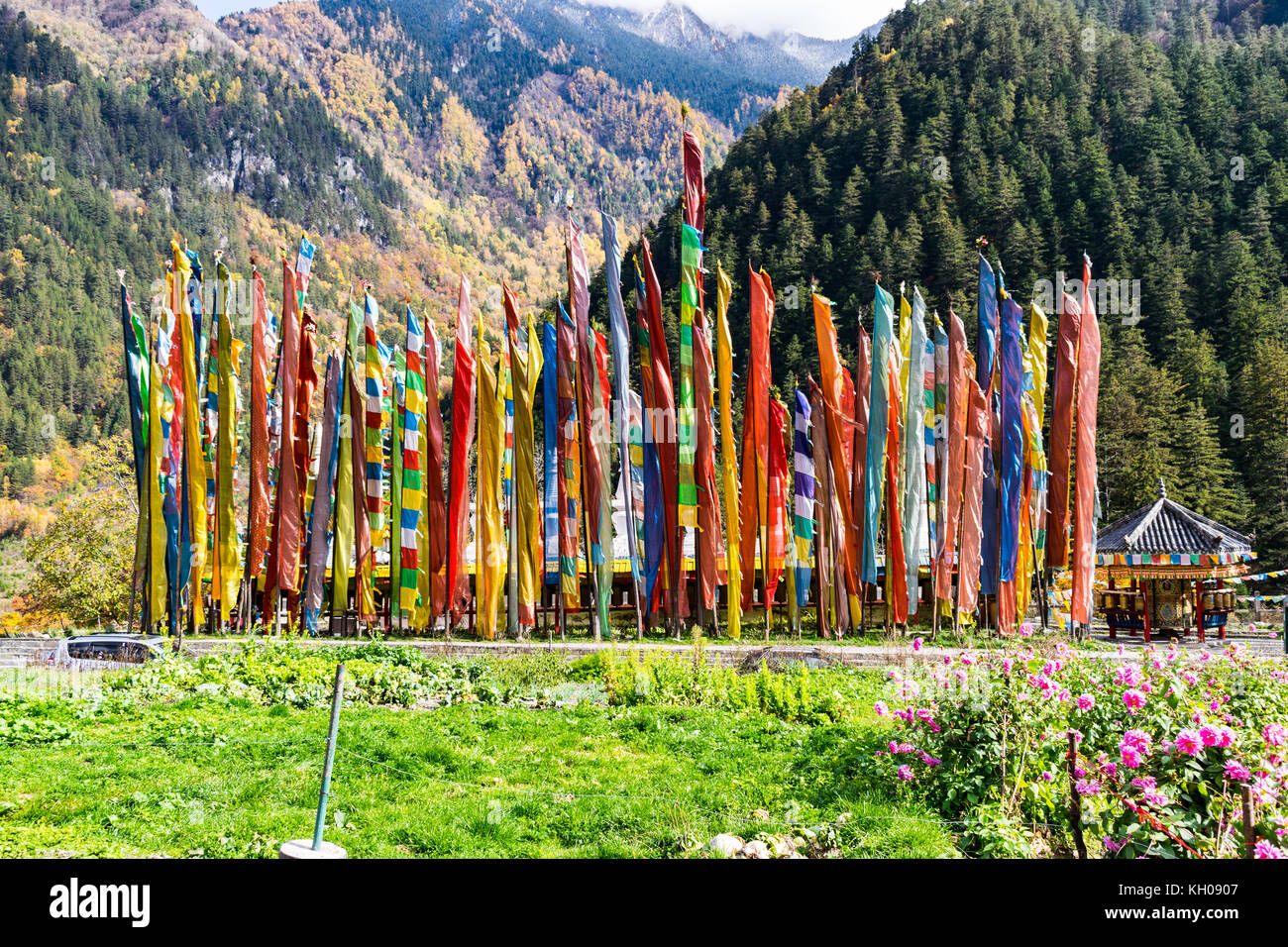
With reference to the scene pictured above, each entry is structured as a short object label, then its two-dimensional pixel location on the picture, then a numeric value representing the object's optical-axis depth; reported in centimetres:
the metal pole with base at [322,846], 607
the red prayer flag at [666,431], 2212
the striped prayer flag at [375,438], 2380
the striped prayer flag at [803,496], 2256
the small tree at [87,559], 2838
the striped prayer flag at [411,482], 2281
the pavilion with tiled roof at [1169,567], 2478
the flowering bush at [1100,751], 662
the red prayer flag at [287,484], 2344
